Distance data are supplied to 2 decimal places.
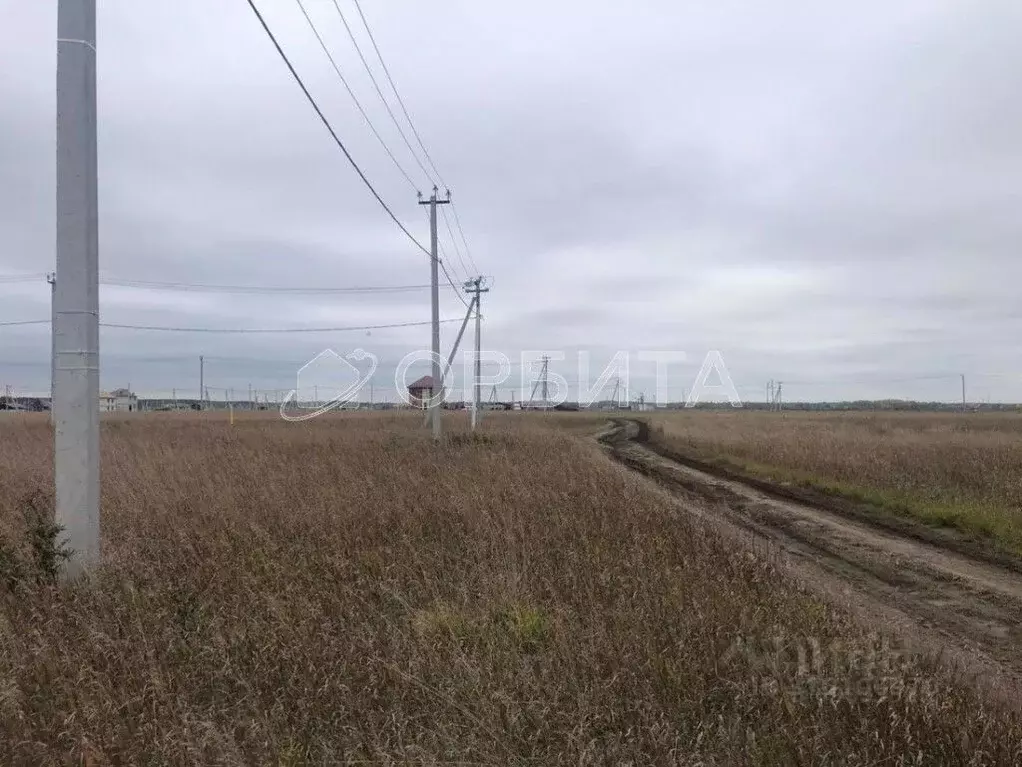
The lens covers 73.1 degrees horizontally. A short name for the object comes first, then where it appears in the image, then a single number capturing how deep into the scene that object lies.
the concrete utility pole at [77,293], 4.90
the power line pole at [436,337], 23.47
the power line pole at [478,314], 41.58
